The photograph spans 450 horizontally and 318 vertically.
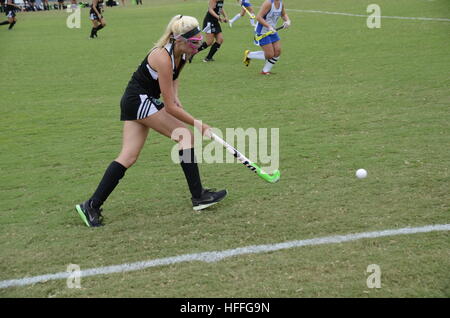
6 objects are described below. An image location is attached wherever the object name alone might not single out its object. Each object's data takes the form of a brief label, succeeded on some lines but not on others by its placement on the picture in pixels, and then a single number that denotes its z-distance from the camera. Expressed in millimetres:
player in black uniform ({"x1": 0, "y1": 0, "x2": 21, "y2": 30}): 25625
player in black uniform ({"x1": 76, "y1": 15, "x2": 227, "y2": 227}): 4531
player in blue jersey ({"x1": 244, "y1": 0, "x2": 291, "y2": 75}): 11086
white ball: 5379
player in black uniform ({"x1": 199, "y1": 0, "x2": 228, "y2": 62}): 14031
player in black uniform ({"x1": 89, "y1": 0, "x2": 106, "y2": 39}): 20500
